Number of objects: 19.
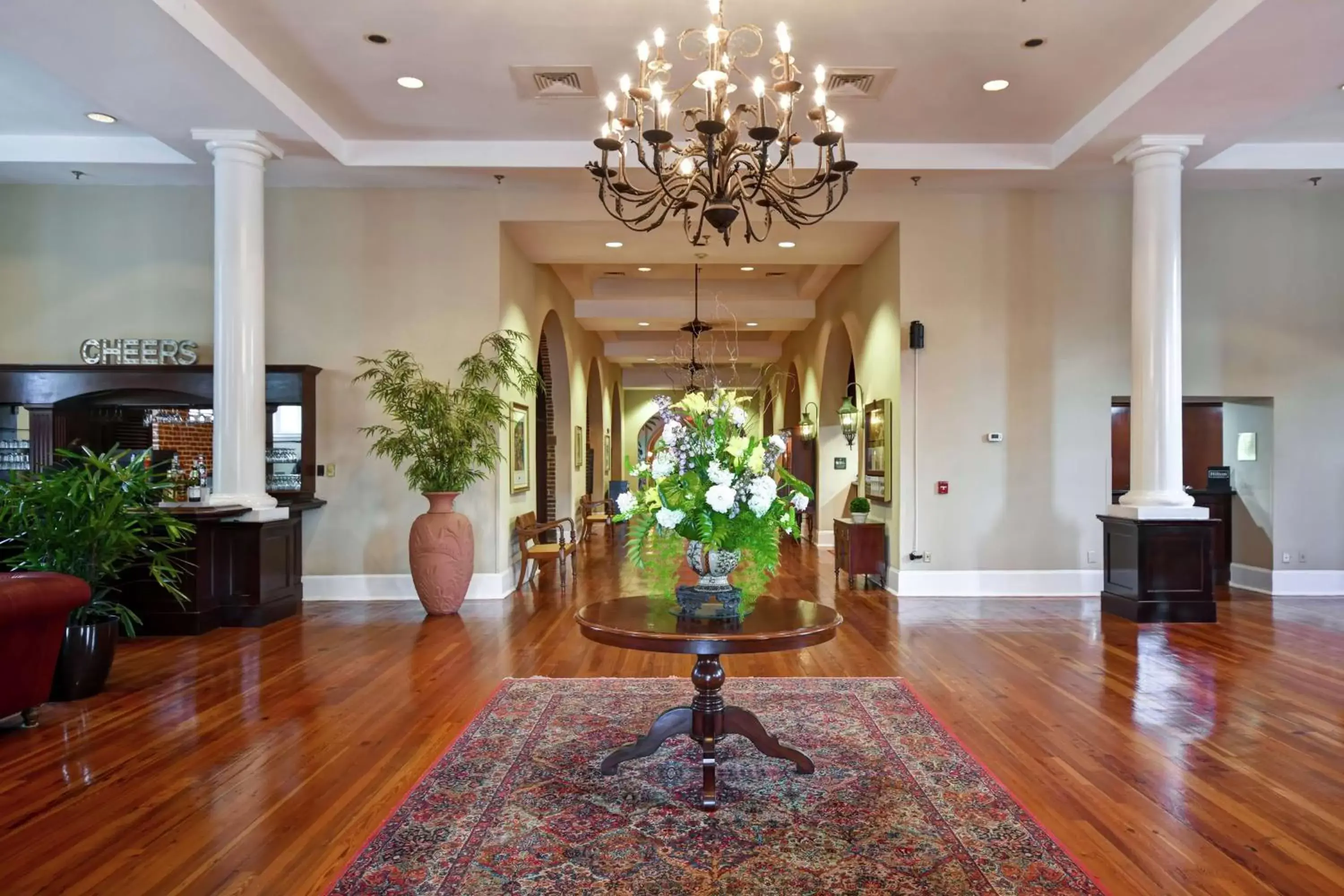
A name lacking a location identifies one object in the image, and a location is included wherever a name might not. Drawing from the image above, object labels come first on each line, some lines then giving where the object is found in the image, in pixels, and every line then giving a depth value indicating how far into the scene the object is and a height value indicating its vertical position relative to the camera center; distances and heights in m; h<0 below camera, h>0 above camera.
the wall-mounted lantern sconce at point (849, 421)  10.77 +0.40
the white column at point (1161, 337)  6.71 +0.89
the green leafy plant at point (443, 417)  7.07 +0.30
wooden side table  8.35 -0.94
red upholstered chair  3.72 -0.80
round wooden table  2.92 -0.64
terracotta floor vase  6.91 -0.84
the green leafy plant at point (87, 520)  4.50 -0.35
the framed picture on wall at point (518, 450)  8.45 +0.03
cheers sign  7.61 +0.89
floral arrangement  3.19 -0.16
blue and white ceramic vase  3.26 -0.52
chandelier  3.96 +1.54
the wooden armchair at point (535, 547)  8.23 -0.93
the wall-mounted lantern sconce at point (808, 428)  13.21 +0.38
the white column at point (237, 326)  6.63 +0.99
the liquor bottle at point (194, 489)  6.76 -0.28
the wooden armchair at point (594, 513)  12.66 -0.98
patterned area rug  2.52 -1.25
